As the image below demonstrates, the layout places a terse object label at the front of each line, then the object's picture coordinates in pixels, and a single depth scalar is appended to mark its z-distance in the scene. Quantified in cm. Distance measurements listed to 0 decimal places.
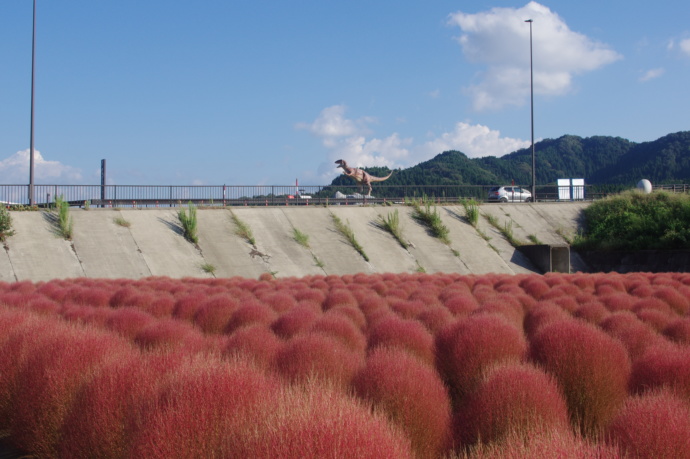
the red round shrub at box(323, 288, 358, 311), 1098
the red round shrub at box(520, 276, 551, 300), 1330
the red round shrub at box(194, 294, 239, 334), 931
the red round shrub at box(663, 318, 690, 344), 734
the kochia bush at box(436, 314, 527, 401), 566
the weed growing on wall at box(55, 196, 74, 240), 2322
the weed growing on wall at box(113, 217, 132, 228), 2503
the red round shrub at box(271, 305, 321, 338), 779
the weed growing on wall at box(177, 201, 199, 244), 2553
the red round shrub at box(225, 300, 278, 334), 873
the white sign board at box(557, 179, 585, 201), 4369
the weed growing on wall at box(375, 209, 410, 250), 2911
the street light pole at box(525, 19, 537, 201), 4047
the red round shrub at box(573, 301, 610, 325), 897
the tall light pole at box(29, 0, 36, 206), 2559
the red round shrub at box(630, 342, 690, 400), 500
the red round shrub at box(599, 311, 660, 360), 651
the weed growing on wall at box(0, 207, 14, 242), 2164
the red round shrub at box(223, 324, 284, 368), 573
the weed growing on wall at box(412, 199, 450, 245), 3016
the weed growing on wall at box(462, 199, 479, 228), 3219
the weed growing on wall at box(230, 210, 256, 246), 2630
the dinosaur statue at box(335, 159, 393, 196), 3831
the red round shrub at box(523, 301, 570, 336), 816
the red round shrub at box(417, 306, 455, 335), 812
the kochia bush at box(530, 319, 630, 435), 489
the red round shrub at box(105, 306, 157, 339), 791
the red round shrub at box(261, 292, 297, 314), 1059
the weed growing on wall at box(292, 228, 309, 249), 2695
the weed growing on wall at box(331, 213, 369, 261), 2725
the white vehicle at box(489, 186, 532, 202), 4208
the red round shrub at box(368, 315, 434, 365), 621
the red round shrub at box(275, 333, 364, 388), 510
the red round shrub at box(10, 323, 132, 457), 460
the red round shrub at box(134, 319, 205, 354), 644
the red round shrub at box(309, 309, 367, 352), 669
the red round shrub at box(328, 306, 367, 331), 846
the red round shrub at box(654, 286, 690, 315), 1101
